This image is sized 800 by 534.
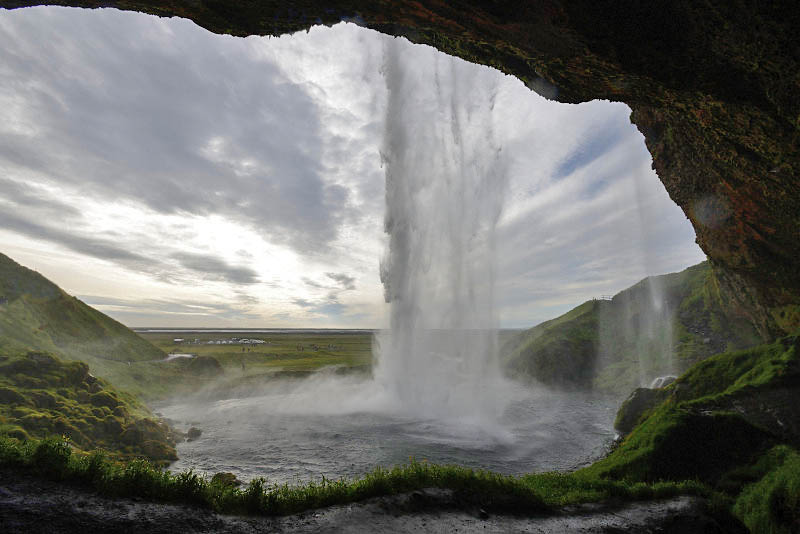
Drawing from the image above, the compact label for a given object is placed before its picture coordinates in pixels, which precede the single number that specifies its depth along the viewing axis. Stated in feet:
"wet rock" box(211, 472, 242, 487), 54.03
